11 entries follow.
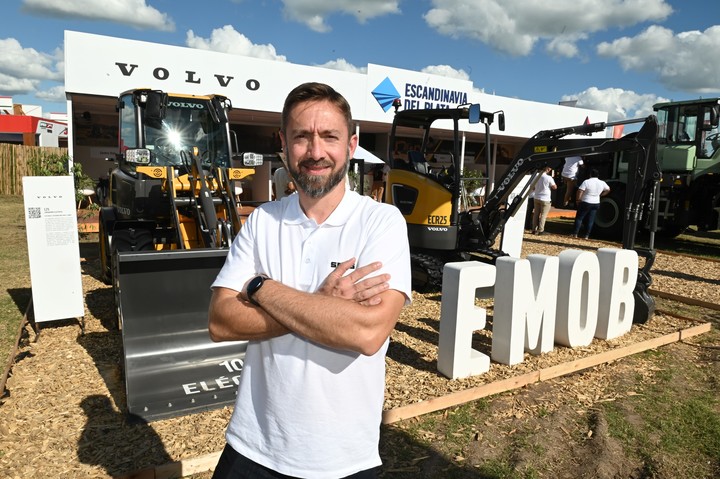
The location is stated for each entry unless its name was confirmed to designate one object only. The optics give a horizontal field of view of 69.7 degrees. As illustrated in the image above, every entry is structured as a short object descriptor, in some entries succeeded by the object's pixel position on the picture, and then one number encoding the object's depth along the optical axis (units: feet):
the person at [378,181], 59.25
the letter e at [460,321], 15.16
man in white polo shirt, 5.35
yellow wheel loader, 13.97
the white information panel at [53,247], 17.31
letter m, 16.01
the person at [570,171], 51.13
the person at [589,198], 42.68
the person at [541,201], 45.47
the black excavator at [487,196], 21.62
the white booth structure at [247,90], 40.42
